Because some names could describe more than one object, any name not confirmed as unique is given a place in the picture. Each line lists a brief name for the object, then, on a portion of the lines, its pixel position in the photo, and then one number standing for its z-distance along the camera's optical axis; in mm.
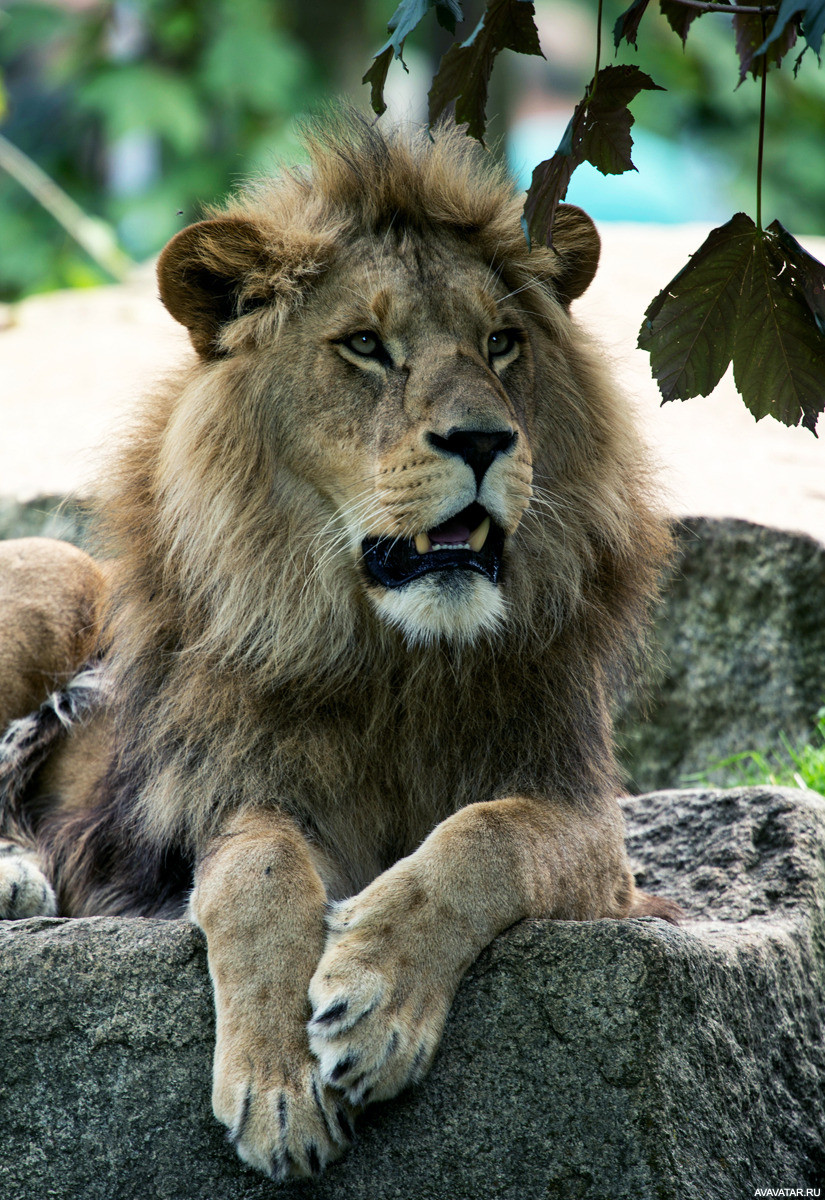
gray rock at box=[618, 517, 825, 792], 11084
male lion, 10062
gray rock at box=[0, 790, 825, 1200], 9923
